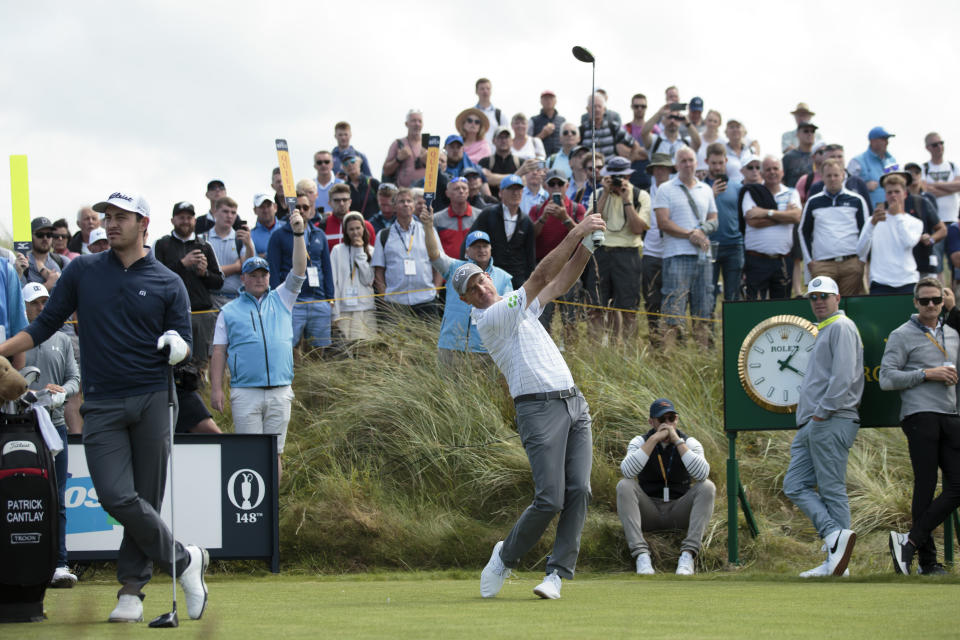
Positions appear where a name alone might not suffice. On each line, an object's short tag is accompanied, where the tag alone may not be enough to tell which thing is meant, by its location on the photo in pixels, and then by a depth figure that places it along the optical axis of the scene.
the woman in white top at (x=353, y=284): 29.55
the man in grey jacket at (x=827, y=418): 20.58
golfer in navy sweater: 12.95
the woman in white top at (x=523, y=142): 36.59
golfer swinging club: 15.20
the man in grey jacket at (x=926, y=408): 19.87
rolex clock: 22.73
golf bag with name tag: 13.59
